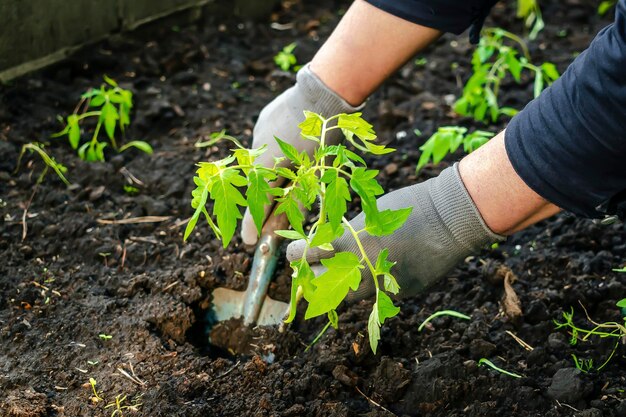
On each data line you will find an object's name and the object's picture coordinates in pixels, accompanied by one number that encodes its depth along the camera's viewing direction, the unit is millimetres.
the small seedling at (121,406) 1881
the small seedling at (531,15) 3428
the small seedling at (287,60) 3215
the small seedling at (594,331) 2057
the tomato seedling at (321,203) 1594
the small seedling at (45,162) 2559
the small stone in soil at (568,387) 1945
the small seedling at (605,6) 3582
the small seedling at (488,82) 2814
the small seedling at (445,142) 2492
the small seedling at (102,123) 2635
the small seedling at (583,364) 2035
